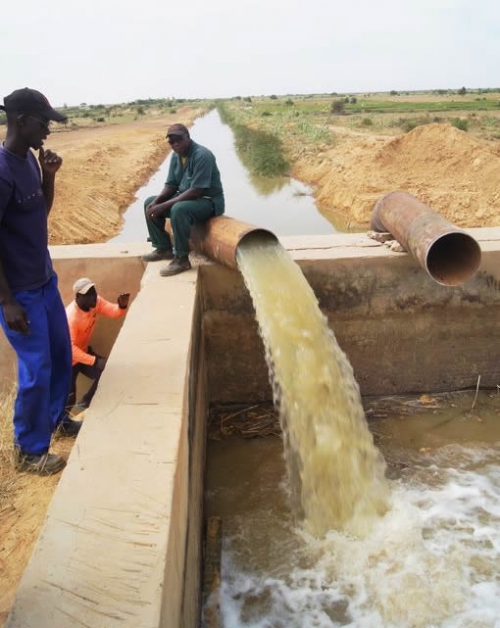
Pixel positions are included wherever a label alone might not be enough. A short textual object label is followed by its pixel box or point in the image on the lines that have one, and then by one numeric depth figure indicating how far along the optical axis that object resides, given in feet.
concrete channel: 5.83
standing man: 8.82
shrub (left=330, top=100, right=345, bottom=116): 173.68
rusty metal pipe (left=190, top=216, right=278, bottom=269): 12.92
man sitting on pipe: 14.01
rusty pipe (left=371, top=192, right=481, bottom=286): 12.46
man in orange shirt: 13.20
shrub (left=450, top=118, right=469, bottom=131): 88.46
